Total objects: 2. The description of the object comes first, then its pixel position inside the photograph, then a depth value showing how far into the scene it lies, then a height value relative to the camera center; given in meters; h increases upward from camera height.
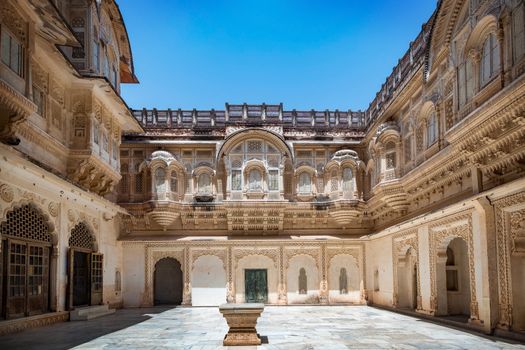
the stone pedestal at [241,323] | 10.52 -1.62
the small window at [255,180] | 22.67 +2.59
